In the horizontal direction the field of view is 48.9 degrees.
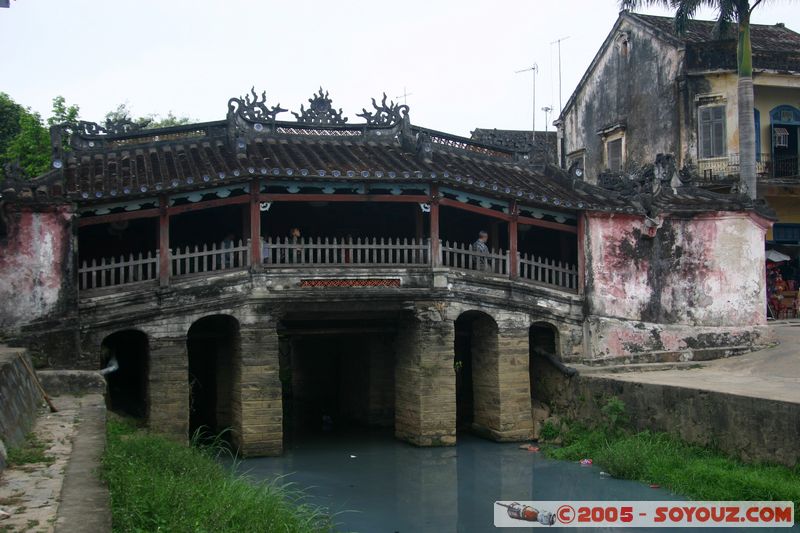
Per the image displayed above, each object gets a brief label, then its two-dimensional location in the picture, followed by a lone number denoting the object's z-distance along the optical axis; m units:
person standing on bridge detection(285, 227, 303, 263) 13.97
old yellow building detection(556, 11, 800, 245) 22.06
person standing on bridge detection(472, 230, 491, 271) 15.20
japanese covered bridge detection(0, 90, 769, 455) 13.18
